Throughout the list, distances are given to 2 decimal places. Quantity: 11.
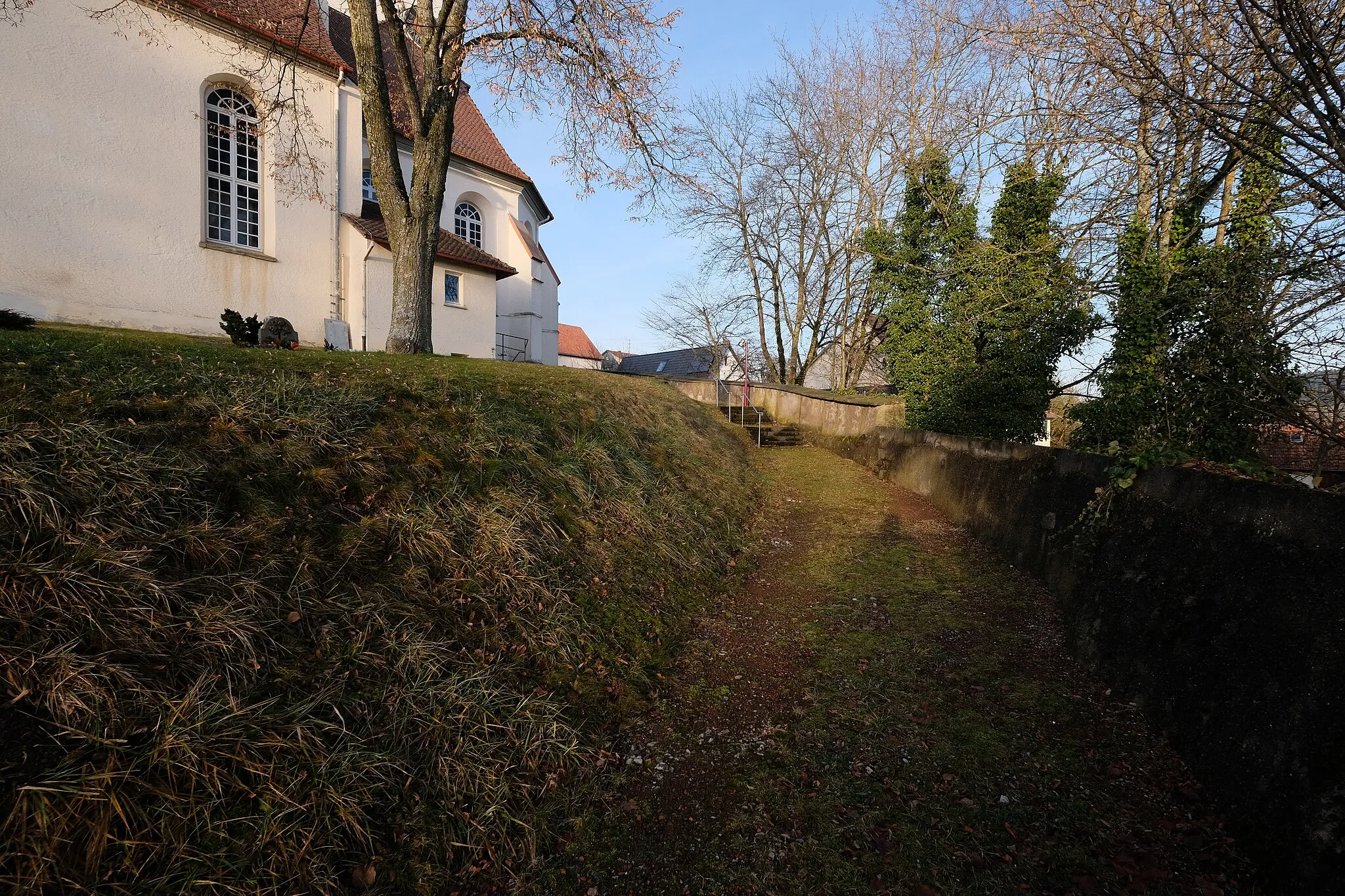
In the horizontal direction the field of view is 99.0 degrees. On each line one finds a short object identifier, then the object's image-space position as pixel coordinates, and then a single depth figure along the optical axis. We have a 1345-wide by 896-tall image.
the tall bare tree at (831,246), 18.73
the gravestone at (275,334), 8.41
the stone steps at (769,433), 13.69
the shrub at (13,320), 5.27
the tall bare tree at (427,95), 8.69
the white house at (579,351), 63.97
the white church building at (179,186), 10.38
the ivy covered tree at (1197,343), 4.70
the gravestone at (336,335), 14.14
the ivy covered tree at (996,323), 8.77
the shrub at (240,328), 7.34
